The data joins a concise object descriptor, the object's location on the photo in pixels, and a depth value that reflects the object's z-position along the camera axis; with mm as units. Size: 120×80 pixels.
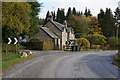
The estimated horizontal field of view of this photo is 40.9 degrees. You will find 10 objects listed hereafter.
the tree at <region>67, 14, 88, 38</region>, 62406
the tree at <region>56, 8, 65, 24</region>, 76950
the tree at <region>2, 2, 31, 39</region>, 15554
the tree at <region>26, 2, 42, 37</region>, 25569
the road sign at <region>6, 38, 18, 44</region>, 16602
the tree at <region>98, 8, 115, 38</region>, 61750
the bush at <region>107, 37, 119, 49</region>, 48094
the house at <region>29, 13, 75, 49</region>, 39219
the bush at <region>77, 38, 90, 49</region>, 43006
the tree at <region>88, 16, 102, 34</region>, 61403
